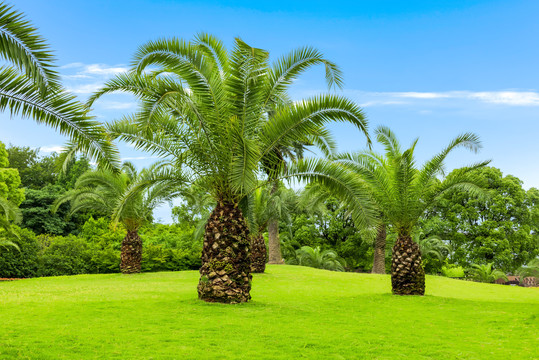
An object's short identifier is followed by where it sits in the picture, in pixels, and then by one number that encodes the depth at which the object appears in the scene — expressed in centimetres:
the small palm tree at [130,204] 2203
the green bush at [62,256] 2361
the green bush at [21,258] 2236
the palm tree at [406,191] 1510
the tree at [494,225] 3259
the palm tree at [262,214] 2152
